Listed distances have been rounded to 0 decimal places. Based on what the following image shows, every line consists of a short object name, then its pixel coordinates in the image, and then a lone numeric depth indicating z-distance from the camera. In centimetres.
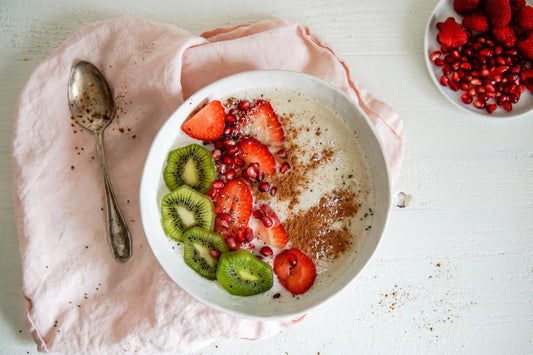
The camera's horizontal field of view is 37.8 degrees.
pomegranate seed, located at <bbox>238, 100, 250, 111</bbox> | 61
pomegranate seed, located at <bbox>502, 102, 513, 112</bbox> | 67
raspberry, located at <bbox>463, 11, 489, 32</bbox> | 66
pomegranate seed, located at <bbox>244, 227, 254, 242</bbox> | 61
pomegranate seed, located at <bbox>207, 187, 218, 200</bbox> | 62
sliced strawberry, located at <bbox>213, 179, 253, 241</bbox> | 61
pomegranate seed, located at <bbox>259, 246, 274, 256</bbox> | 61
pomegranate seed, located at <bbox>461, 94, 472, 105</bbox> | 67
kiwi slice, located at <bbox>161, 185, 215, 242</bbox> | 61
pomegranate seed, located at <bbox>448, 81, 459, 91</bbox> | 67
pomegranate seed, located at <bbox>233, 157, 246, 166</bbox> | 61
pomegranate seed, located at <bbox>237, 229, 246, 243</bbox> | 61
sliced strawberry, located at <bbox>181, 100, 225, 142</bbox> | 61
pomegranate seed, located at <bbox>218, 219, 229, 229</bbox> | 61
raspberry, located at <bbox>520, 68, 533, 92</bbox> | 66
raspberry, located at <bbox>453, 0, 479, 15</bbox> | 66
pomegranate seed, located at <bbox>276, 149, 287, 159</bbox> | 61
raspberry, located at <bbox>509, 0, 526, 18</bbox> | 66
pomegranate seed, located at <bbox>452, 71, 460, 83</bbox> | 67
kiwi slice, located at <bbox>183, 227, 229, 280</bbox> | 61
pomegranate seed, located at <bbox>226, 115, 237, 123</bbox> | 61
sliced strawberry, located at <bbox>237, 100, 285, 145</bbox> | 61
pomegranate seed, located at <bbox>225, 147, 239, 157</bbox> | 61
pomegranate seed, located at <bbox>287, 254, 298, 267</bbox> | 61
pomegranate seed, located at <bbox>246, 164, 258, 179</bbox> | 61
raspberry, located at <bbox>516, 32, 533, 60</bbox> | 65
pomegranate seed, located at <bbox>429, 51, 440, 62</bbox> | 66
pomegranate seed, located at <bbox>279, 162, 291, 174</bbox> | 61
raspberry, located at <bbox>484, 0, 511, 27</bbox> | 65
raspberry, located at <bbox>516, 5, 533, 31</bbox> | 65
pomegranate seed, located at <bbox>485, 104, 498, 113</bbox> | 66
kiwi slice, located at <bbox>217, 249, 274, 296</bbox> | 60
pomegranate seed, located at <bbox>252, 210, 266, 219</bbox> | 61
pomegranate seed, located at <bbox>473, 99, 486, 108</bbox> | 67
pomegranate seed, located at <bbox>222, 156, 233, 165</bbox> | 61
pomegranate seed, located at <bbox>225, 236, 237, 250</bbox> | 61
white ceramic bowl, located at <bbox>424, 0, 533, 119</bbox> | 66
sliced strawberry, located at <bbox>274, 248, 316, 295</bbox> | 61
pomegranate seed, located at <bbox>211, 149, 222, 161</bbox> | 61
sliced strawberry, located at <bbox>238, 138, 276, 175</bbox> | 61
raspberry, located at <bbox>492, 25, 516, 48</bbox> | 66
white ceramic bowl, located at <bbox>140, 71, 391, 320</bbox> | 59
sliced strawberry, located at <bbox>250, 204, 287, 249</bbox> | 61
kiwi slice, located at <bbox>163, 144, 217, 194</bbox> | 62
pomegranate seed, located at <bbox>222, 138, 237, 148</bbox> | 61
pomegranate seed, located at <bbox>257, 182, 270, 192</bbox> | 61
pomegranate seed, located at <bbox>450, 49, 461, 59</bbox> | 66
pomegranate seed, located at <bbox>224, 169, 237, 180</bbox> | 61
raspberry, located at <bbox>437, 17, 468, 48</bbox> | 66
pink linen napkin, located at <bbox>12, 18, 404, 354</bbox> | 64
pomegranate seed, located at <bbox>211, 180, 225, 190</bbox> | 61
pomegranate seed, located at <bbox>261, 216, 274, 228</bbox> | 61
